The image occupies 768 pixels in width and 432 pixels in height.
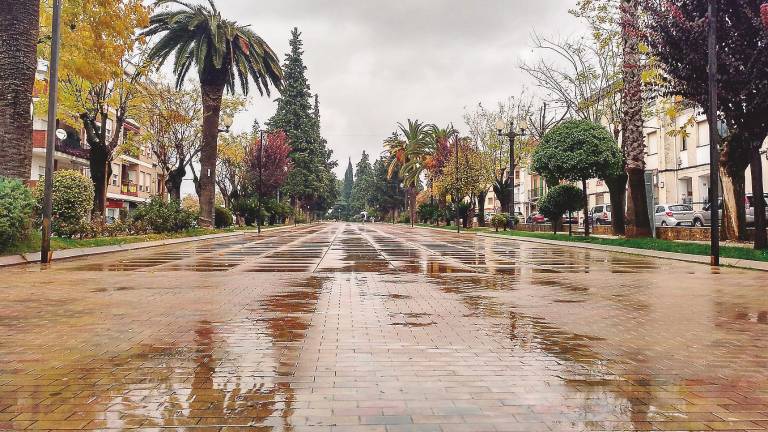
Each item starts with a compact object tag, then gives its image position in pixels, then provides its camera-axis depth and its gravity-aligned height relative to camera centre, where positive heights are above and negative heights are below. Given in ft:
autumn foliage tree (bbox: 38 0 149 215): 62.64 +21.25
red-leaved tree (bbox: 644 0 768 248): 55.83 +16.67
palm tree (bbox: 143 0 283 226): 110.93 +33.85
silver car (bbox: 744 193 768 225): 96.68 +3.32
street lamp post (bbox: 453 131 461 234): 161.38 +11.39
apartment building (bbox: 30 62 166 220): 136.36 +18.13
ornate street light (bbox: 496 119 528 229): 116.07 +13.60
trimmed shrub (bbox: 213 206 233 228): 151.33 +2.95
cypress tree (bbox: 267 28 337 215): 247.09 +43.62
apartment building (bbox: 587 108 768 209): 136.67 +16.60
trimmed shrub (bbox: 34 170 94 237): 69.56 +3.11
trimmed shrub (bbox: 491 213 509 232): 142.92 +2.38
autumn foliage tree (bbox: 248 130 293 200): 194.90 +21.19
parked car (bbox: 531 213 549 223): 173.84 +2.93
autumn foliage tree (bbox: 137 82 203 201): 121.60 +22.06
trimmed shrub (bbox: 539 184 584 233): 109.09 +5.53
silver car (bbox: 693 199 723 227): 113.19 +2.32
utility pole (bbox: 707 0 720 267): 50.57 +8.50
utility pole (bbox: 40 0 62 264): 50.60 +8.60
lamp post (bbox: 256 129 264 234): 140.46 +11.85
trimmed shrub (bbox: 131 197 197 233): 100.42 +2.04
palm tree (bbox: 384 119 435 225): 230.27 +31.10
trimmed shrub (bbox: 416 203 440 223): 228.31 +6.66
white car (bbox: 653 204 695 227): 118.91 +2.87
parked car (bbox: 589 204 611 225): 148.77 +3.60
